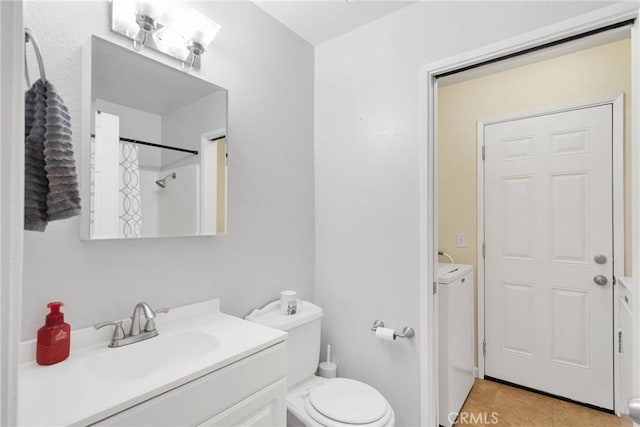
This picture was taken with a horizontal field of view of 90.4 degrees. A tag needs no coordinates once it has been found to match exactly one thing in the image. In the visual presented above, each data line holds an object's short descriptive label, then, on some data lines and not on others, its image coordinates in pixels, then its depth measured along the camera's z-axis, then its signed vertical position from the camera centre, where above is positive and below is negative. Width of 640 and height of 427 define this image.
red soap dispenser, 0.94 -0.38
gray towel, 0.75 +0.13
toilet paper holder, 1.64 -0.62
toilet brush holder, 1.84 -0.90
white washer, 1.80 -0.77
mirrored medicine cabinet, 1.10 +0.26
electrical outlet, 2.64 -0.21
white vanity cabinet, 0.82 -0.56
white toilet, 1.33 -0.84
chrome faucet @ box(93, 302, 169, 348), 1.10 -0.41
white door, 2.08 -0.27
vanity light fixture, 1.18 +0.74
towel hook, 0.70 +0.37
